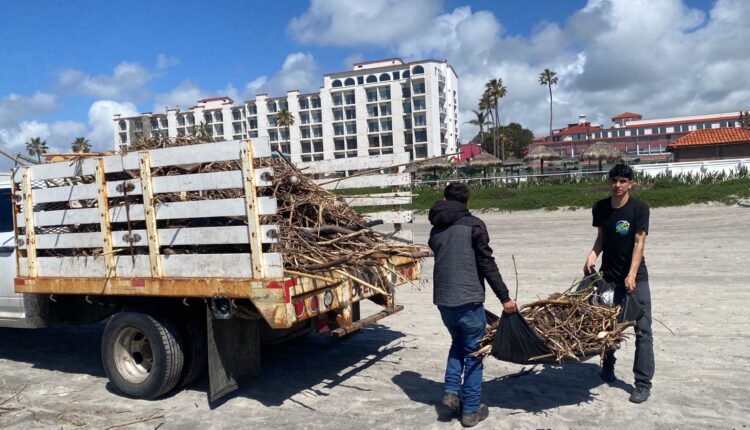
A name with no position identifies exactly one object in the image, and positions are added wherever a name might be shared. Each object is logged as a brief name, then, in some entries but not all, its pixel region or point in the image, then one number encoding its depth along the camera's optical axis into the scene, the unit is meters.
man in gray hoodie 4.48
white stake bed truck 4.71
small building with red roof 34.09
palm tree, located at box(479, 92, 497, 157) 77.81
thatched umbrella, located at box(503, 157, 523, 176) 43.44
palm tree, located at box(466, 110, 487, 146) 86.12
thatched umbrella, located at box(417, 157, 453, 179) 34.22
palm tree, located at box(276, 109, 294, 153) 80.62
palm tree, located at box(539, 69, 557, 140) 77.81
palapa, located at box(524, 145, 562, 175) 36.41
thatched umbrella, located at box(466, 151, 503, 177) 37.47
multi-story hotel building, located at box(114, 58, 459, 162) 88.88
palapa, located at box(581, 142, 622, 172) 33.09
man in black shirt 4.88
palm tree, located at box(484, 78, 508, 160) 76.06
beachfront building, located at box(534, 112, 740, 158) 108.38
